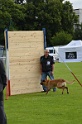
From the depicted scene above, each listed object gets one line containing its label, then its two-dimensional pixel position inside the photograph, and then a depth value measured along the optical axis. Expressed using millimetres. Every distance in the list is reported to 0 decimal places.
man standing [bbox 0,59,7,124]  8284
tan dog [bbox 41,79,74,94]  16125
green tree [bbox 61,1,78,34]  83125
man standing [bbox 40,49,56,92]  17016
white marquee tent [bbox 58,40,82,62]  57188
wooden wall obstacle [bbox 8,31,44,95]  16514
